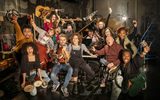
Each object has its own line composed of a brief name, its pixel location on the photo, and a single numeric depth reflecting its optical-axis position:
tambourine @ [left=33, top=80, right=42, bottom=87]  2.09
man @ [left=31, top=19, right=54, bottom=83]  2.10
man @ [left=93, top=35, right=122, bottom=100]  2.12
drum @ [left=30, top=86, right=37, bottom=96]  2.07
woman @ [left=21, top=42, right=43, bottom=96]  2.04
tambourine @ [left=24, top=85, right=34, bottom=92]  2.06
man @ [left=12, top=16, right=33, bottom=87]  2.04
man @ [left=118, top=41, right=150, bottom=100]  2.11
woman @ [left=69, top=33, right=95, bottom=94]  2.07
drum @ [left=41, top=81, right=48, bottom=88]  2.10
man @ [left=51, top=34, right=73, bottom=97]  2.07
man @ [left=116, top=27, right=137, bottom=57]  2.14
